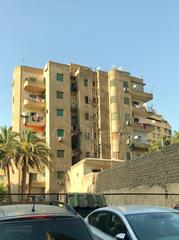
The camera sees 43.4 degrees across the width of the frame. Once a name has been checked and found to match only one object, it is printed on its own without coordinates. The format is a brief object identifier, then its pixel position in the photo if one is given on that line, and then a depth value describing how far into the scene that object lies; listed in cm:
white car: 371
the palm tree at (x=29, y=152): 2638
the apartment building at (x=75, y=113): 3293
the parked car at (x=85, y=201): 1018
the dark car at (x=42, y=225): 278
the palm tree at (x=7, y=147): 2675
